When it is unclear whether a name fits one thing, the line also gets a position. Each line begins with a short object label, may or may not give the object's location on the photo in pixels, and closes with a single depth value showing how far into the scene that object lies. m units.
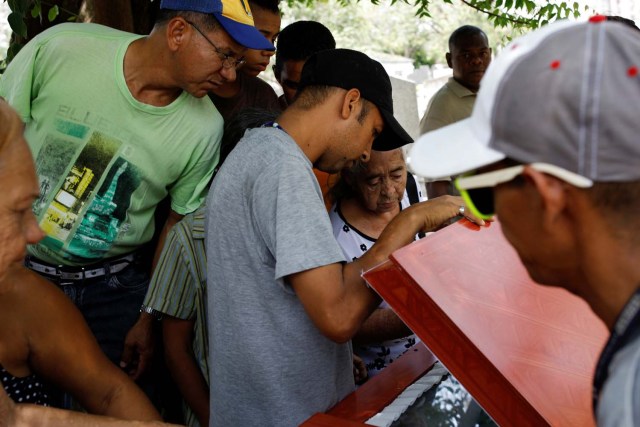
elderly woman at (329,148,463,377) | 2.67
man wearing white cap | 0.92
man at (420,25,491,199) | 5.22
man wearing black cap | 1.73
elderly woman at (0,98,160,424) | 1.78
